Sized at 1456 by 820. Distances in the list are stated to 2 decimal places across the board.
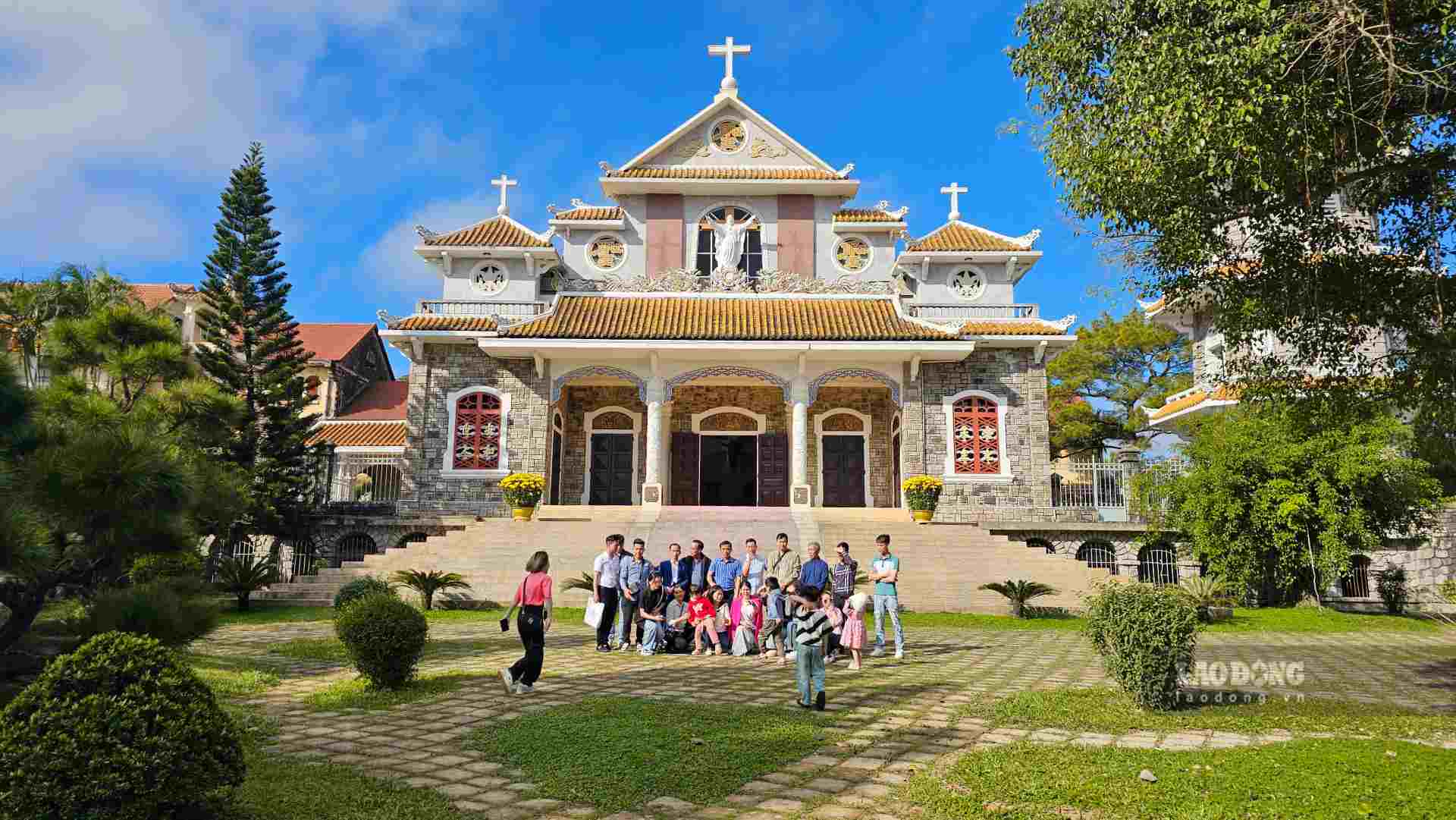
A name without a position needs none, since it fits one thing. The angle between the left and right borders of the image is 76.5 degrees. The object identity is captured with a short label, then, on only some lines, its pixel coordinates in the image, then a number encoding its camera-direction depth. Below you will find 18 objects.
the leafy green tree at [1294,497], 16.12
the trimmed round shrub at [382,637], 7.30
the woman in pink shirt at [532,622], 7.61
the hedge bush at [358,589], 12.21
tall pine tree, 19.33
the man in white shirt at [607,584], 10.47
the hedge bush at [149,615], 5.51
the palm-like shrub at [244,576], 15.52
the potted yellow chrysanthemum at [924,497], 18.95
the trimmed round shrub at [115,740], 3.65
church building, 20.88
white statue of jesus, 22.98
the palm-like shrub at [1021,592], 15.29
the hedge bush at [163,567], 9.88
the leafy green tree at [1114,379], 29.53
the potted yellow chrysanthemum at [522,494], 18.89
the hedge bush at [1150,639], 6.80
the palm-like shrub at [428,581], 15.27
